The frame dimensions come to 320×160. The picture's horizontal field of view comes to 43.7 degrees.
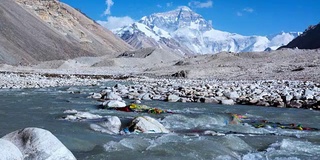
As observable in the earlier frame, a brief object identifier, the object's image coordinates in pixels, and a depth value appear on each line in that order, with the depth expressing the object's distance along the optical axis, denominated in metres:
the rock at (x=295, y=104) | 17.80
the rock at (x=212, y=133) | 10.78
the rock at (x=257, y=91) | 21.09
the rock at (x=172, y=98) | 19.31
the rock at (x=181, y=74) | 45.56
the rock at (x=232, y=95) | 19.98
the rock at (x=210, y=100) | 19.12
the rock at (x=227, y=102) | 18.89
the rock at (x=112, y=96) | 19.40
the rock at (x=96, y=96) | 20.35
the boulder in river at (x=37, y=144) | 6.45
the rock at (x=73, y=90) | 23.65
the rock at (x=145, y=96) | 20.16
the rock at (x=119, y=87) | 24.13
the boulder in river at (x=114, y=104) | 15.88
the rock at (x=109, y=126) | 10.81
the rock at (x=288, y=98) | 18.67
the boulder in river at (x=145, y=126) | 10.80
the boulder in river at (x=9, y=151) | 5.87
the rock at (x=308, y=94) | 18.70
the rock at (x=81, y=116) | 12.73
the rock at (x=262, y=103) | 18.53
